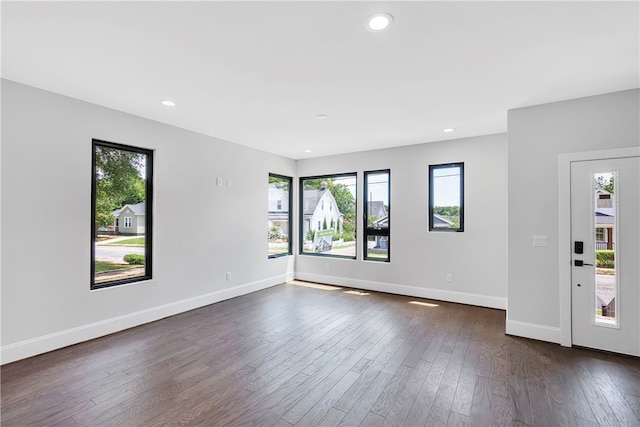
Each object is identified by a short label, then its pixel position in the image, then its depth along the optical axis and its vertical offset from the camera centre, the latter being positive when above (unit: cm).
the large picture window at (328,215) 598 +2
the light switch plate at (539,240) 336 -26
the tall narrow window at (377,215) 552 +3
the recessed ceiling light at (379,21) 188 +127
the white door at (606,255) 295 -38
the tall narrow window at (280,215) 602 +1
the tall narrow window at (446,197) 487 +33
